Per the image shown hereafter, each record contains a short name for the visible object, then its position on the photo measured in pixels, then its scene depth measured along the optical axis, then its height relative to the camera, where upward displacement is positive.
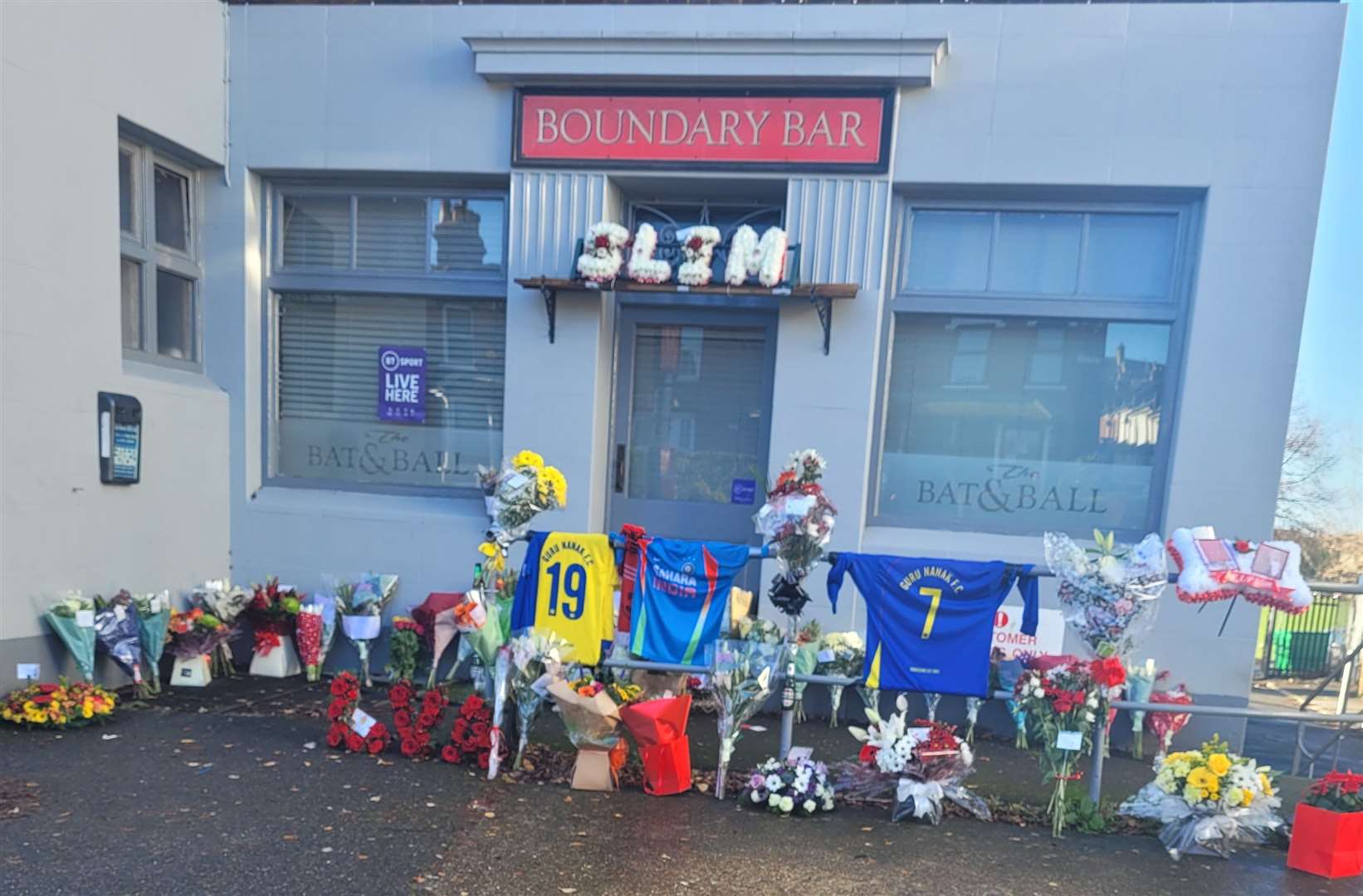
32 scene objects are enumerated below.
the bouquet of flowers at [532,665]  4.16 -1.45
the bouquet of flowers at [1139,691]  5.11 -1.70
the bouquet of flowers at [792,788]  3.91 -1.91
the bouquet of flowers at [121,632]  5.02 -1.72
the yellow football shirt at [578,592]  4.33 -1.10
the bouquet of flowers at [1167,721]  5.06 -1.88
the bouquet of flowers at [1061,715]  3.83 -1.43
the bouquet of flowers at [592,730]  3.97 -1.72
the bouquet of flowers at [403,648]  5.52 -1.87
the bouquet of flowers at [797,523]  3.97 -0.60
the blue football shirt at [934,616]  4.05 -1.04
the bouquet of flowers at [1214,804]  3.67 -1.75
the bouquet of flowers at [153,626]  5.21 -1.72
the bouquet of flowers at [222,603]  5.67 -1.68
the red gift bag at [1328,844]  3.53 -1.81
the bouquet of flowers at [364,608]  5.71 -1.67
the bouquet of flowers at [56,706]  4.50 -1.99
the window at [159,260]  5.58 +0.76
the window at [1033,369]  5.56 +0.35
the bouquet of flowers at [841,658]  5.18 -1.64
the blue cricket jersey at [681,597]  4.22 -1.07
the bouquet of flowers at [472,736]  4.26 -1.89
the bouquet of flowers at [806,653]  5.18 -1.62
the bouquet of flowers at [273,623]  5.75 -1.83
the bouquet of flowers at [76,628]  4.85 -1.64
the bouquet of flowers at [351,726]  4.42 -1.94
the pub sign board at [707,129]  5.46 +1.88
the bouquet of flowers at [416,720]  4.36 -1.87
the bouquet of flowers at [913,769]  3.89 -1.77
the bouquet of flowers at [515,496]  4.31 -0.59
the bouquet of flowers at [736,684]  4.05 -1.44
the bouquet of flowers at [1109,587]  3.74 -0.77
